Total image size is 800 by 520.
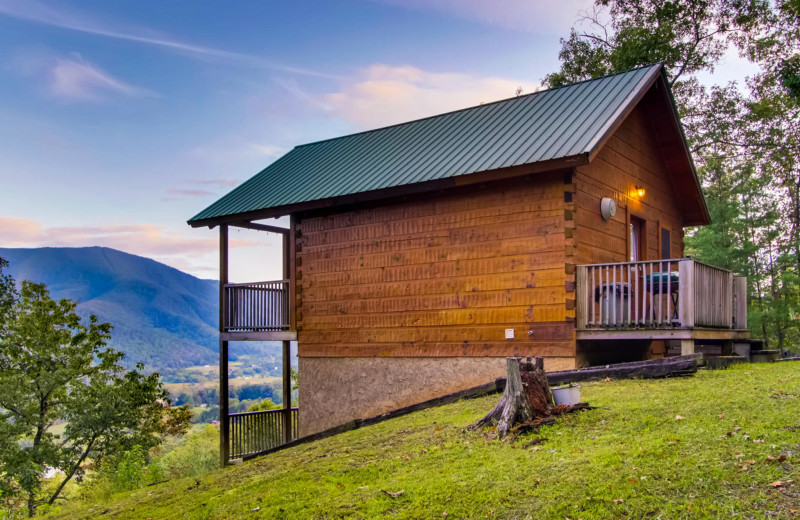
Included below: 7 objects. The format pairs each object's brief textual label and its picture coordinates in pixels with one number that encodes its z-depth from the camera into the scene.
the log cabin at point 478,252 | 12.01
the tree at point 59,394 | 24.27
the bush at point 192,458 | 26.78
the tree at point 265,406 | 24.44
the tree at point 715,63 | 25.70
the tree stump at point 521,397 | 7.77
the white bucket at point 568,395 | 8.33
